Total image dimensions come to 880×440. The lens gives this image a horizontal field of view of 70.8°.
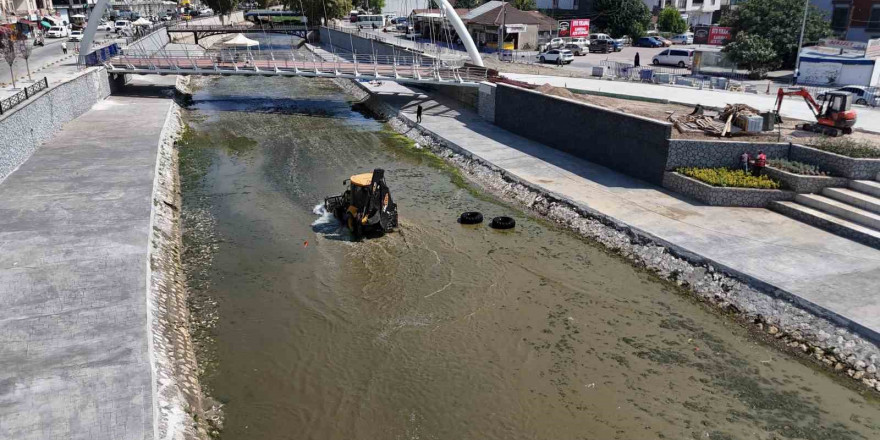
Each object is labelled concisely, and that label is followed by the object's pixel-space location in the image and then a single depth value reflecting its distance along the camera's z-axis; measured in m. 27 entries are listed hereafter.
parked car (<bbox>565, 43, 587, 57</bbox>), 54.81
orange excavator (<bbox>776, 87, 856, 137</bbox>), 21.84
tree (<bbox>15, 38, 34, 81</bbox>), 31.05
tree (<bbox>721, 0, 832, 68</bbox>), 42.69
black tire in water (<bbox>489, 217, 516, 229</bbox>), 19.70
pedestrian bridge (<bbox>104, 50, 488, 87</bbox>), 36.26
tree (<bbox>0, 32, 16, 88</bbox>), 28.73
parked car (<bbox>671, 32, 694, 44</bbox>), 61.81
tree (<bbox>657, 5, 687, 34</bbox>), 67.69
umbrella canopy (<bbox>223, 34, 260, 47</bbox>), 53.62
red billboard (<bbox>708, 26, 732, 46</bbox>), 56.88
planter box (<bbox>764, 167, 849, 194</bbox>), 19.00
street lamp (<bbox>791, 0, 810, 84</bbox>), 37.78
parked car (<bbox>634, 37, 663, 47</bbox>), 61.41
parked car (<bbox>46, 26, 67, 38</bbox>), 62.28
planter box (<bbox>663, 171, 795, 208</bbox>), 19.48
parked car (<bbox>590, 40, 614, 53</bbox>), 57.63
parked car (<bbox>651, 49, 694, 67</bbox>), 47.19
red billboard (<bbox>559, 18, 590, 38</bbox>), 59.59
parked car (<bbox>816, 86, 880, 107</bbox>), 30.08
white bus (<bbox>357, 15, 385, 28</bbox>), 86.00
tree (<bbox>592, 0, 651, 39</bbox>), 63.44
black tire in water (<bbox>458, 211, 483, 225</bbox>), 20.11
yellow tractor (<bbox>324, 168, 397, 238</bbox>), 18.14
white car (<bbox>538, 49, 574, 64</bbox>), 47.56
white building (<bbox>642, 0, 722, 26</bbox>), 73.31
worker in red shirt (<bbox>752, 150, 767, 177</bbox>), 20.17
